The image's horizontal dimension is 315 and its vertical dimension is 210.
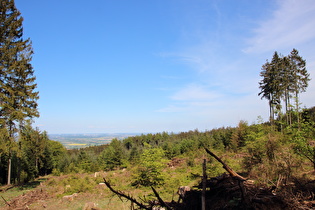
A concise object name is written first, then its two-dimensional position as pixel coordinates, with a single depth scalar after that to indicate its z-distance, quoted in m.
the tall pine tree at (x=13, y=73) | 12.56
